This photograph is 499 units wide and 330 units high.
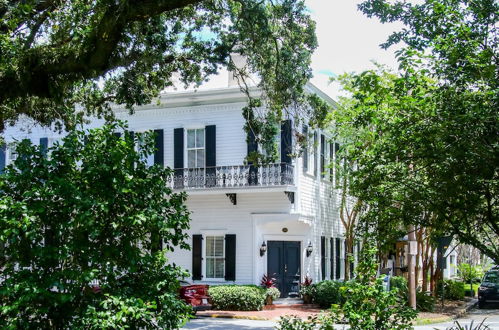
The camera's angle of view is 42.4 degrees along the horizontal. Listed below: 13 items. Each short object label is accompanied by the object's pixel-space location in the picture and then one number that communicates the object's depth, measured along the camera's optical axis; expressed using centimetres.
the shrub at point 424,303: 2414
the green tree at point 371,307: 829
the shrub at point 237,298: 2291
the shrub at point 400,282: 2870
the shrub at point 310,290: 2472
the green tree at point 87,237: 704
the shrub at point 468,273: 3838
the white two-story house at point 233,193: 2498
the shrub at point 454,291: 3047
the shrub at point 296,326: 892
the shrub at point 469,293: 3548
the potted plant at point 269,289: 2422
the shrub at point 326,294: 2378
